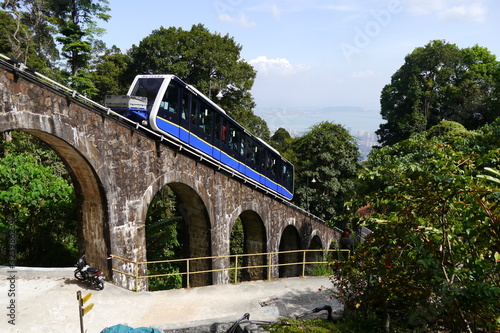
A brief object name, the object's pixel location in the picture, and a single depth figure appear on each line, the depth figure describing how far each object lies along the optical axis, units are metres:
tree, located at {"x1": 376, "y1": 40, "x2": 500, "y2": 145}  27.06
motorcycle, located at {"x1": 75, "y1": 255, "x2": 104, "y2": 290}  8.57
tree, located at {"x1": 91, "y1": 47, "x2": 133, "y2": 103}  28.60
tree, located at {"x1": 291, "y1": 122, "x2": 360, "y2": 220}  24.39
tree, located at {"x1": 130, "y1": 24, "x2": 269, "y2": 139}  25.77
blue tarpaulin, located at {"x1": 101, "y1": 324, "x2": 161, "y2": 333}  5.56
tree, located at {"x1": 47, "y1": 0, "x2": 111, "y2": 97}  21.59
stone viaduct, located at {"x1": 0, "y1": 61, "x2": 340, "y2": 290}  7.88
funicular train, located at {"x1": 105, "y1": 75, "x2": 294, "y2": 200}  11.07
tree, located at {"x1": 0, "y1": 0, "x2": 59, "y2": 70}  23.72
